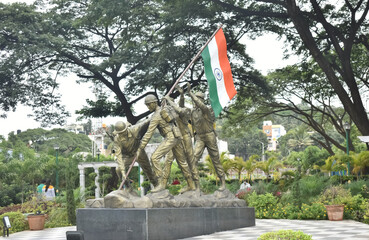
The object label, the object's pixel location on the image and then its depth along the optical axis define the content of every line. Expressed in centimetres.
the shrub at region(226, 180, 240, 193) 2172
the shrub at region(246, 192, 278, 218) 1631
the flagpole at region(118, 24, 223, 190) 1019
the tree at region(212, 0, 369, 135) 1931
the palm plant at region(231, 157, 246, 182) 2361
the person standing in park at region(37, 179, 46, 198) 2009
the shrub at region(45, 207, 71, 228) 1573
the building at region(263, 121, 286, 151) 10048
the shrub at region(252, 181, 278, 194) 1903
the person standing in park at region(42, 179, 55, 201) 2029
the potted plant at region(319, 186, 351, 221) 1445
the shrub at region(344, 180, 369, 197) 1713
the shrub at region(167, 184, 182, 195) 2017
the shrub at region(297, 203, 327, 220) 1498
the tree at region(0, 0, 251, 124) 2333
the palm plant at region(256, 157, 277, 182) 2414
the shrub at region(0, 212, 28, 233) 1438
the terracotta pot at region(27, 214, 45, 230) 1461
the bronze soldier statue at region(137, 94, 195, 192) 1072
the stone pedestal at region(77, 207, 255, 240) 945
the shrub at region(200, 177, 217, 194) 2000
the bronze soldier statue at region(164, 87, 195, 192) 1134
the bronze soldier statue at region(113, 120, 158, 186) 1048
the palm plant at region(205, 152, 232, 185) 2345
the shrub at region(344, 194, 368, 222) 1433
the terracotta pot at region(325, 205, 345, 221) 1442
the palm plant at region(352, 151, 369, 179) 2161
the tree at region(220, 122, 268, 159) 8106
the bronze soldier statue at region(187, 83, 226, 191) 1270
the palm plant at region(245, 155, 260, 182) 2360
